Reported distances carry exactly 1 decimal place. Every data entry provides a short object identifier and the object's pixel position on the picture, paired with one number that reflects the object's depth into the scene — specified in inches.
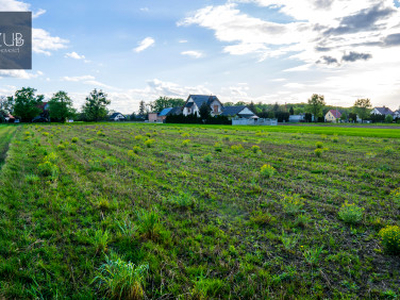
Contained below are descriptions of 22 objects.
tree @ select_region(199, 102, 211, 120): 2276.1
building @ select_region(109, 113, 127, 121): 4841.5
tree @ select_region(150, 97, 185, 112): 5002.5
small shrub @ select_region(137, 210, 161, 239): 162.7
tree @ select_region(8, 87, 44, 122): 2684.5
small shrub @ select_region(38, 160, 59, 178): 315.9
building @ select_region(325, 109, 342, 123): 4582.2
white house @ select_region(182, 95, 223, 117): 2856.8
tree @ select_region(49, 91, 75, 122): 2694.4
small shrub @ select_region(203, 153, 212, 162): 422.2
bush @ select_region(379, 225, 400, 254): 143.9
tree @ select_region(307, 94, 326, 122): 3735.2
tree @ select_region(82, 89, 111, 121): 3444.9
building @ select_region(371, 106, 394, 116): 4889.3
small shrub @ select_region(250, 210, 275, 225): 185.6
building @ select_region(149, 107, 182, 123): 3462.6
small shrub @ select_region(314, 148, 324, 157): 451.7
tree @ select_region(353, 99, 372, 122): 3641.7
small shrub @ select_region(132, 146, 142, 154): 514.8
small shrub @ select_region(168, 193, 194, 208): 214.5
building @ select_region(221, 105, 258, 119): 2753.4
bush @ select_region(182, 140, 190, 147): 620.9
